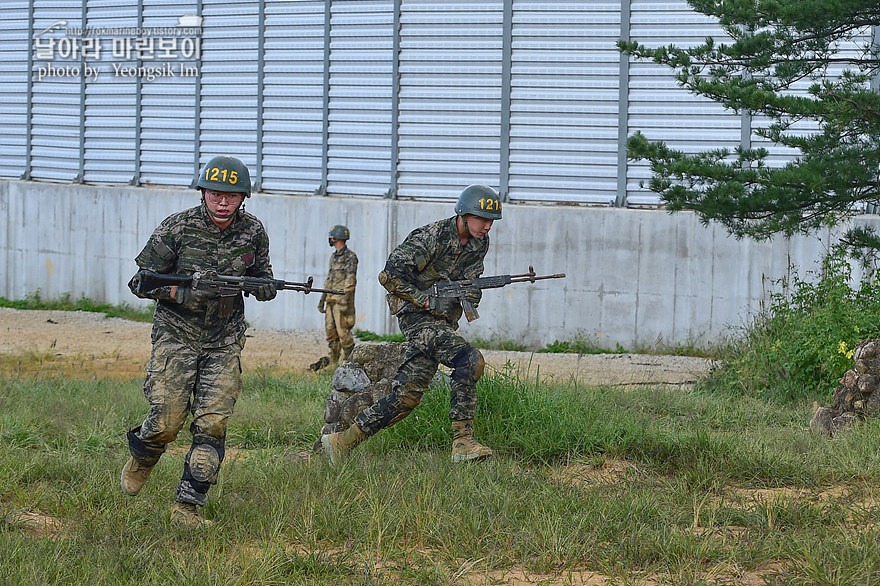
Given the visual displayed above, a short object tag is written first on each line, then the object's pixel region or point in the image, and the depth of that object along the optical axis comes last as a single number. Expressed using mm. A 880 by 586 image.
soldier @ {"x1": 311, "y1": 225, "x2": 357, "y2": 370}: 24844
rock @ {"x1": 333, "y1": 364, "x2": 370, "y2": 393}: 15289
